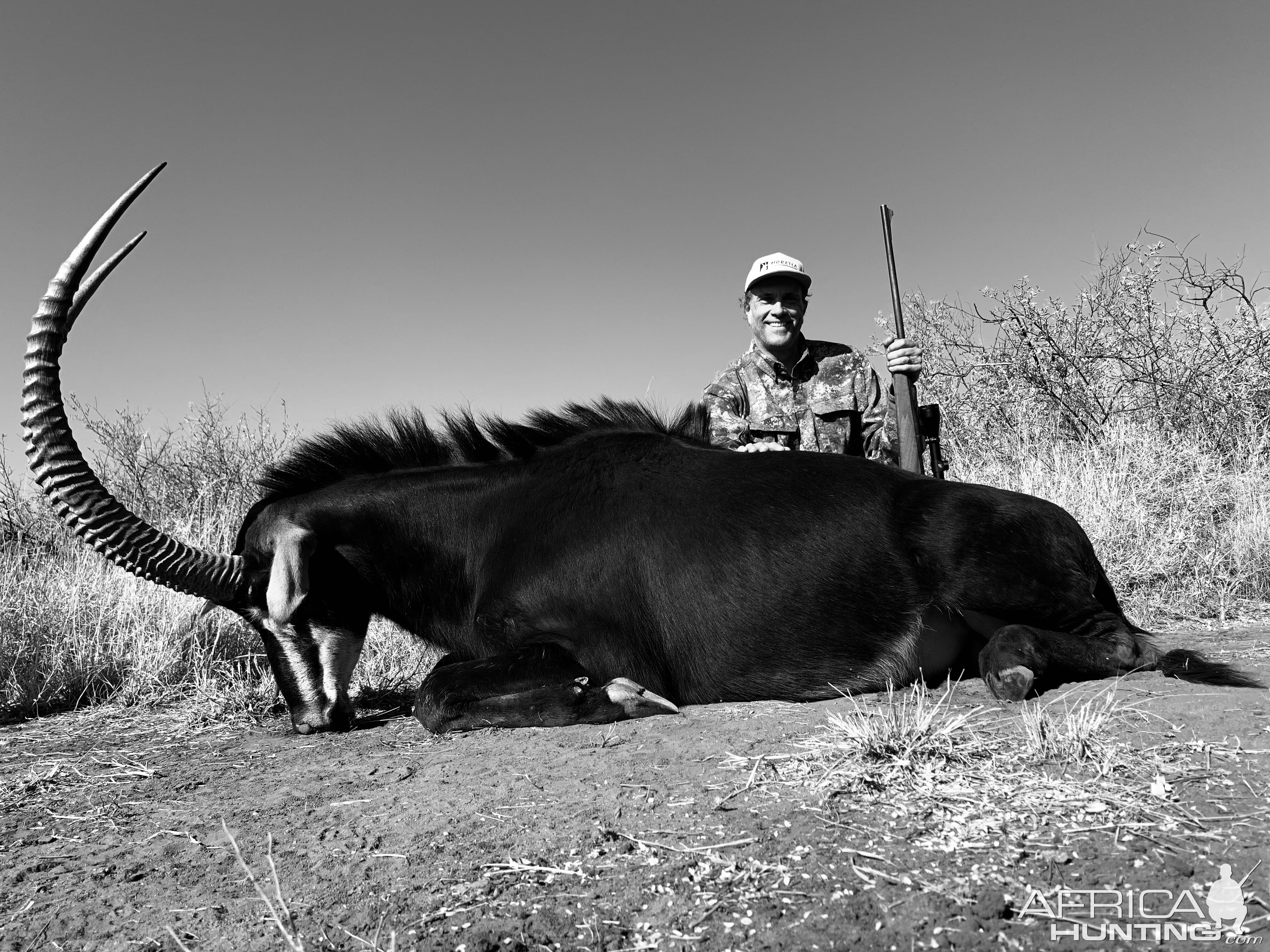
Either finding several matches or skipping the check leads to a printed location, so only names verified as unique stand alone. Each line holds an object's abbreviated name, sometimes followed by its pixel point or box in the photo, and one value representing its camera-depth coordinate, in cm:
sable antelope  352
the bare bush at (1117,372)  955
